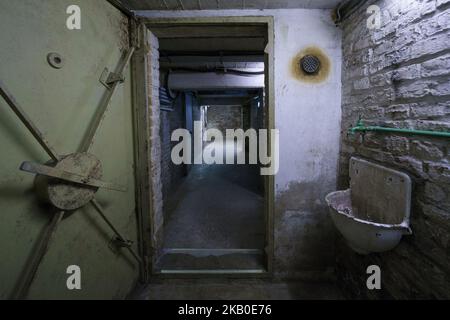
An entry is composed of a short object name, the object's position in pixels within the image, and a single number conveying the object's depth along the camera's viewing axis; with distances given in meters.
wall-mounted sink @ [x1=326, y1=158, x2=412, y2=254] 1.39
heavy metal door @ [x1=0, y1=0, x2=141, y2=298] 1.09
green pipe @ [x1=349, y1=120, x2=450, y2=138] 1.19
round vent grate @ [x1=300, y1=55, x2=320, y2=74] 2.09
